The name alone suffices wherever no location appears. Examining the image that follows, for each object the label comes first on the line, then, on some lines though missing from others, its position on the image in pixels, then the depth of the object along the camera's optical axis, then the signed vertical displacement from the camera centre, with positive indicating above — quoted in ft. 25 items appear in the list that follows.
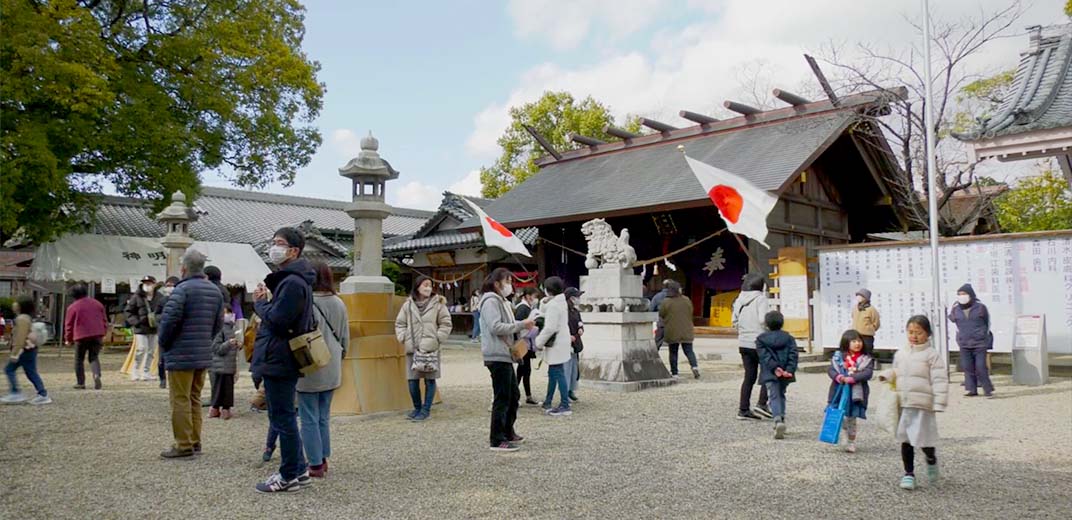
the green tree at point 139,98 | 42.22 +14.65
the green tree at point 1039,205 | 62.28 +10.00
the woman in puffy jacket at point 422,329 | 23.15 -0.67
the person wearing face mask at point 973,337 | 28.96 -1.05
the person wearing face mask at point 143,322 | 33.37 -0.70
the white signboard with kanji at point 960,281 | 33.12 +1.63
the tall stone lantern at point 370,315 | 24.45 -0.22
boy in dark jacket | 20.89 -1.58
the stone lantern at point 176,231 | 43.42 +4.88
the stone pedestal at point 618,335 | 31.12 -1.16
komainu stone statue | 31.68 +2.87
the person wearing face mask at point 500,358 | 18.61 -1.30
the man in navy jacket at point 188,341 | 17.60 -0.84
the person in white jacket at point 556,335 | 23.82 -0.87
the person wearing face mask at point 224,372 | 24.11 -2.24
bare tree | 43.80 +10.19
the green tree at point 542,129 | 92.53 +24.31
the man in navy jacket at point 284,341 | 14.01 -0.66
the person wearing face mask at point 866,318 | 31.55 -0.31
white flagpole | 29.94 +2.51
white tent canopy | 55.77 +4.11
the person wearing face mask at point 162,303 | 31.79 +0.12
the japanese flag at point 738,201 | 31.27 +5.02
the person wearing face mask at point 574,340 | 28.12 -1.26
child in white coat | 14.83 -1.74
